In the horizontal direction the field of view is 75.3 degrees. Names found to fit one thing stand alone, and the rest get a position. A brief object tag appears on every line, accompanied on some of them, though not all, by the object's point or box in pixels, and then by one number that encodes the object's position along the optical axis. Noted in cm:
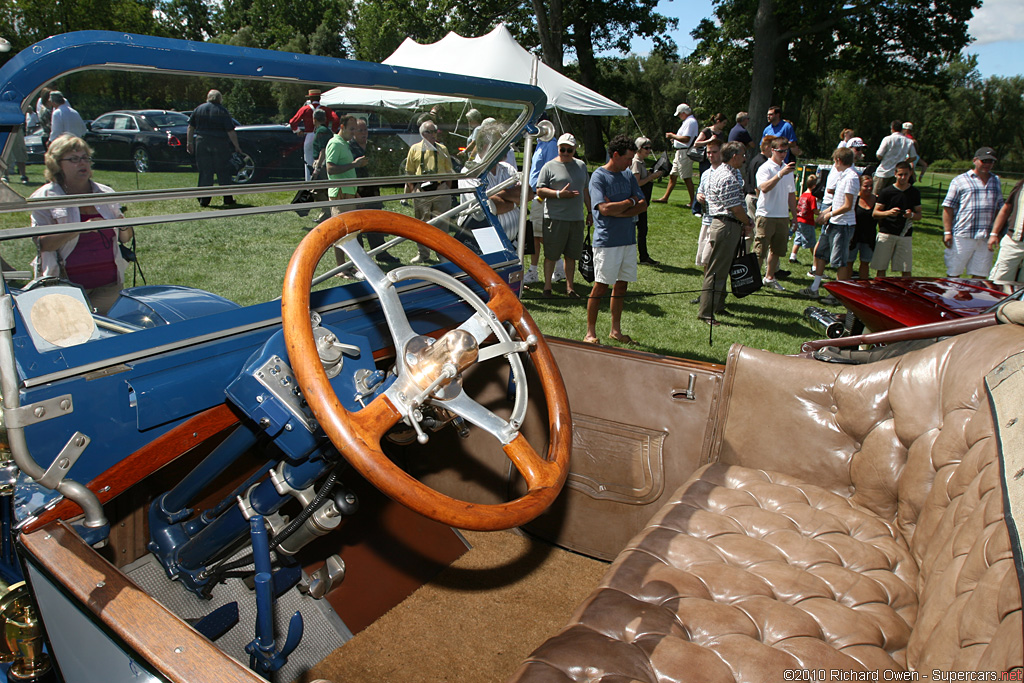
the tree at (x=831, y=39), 1819
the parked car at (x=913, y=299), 319
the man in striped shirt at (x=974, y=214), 635
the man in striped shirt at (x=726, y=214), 561
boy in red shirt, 807
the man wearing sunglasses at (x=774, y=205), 674
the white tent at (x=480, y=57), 935
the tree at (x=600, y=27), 2380
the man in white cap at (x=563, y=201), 605
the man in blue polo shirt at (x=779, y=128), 1066
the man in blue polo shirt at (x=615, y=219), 523
